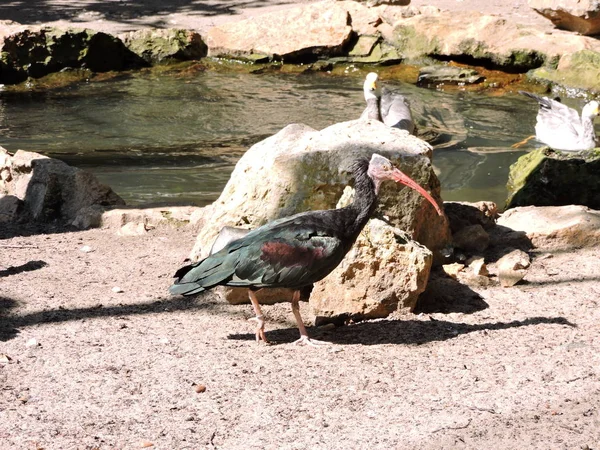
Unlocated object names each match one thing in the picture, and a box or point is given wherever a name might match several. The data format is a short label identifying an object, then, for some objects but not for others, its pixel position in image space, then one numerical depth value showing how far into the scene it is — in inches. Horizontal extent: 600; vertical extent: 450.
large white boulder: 402.0
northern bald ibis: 364.2
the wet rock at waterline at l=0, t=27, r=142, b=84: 1099.9
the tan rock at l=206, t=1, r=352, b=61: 1163.3
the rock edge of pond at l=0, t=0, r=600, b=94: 1083.9
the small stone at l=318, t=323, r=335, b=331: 405.6
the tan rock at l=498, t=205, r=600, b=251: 488.1
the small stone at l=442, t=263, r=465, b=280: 453.1
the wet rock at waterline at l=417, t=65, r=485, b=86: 1072.2
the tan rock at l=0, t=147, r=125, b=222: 576.4
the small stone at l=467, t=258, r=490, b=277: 446.0
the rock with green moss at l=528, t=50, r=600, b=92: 1011.9
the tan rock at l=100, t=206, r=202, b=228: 548.1
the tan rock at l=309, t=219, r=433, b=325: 398.6
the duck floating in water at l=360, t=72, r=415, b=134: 817.0
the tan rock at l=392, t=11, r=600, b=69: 1071.6
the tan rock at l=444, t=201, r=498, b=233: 504.7
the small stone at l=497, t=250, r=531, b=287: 438.9
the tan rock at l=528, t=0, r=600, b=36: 1101.7
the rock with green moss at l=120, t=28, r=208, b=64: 1186.0
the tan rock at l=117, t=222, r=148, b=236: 536.1
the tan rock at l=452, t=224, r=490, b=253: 483.5
